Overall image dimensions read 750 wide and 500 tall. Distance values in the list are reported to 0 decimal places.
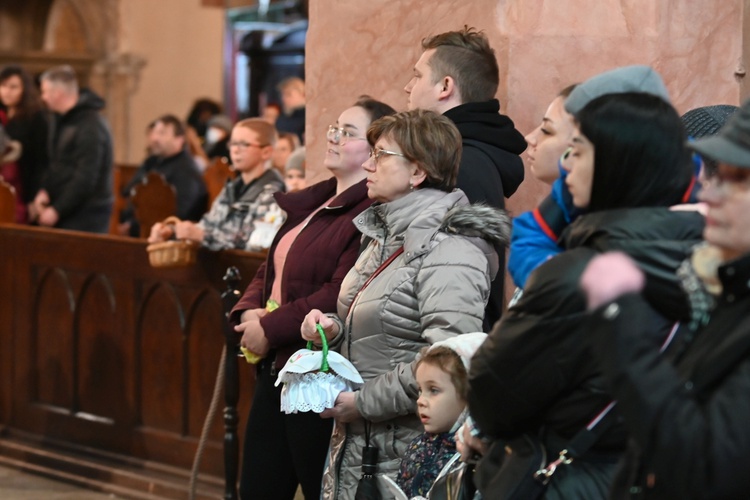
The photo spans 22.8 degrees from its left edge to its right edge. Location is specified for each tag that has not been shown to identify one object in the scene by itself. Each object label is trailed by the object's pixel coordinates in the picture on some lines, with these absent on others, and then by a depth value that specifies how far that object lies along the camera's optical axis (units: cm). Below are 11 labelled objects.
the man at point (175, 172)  1194
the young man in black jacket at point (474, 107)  545
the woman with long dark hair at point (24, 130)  1203
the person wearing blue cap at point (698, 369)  264
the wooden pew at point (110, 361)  835
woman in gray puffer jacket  480
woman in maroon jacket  562
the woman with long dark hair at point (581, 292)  317
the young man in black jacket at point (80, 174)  1116
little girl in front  445
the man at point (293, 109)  1370
